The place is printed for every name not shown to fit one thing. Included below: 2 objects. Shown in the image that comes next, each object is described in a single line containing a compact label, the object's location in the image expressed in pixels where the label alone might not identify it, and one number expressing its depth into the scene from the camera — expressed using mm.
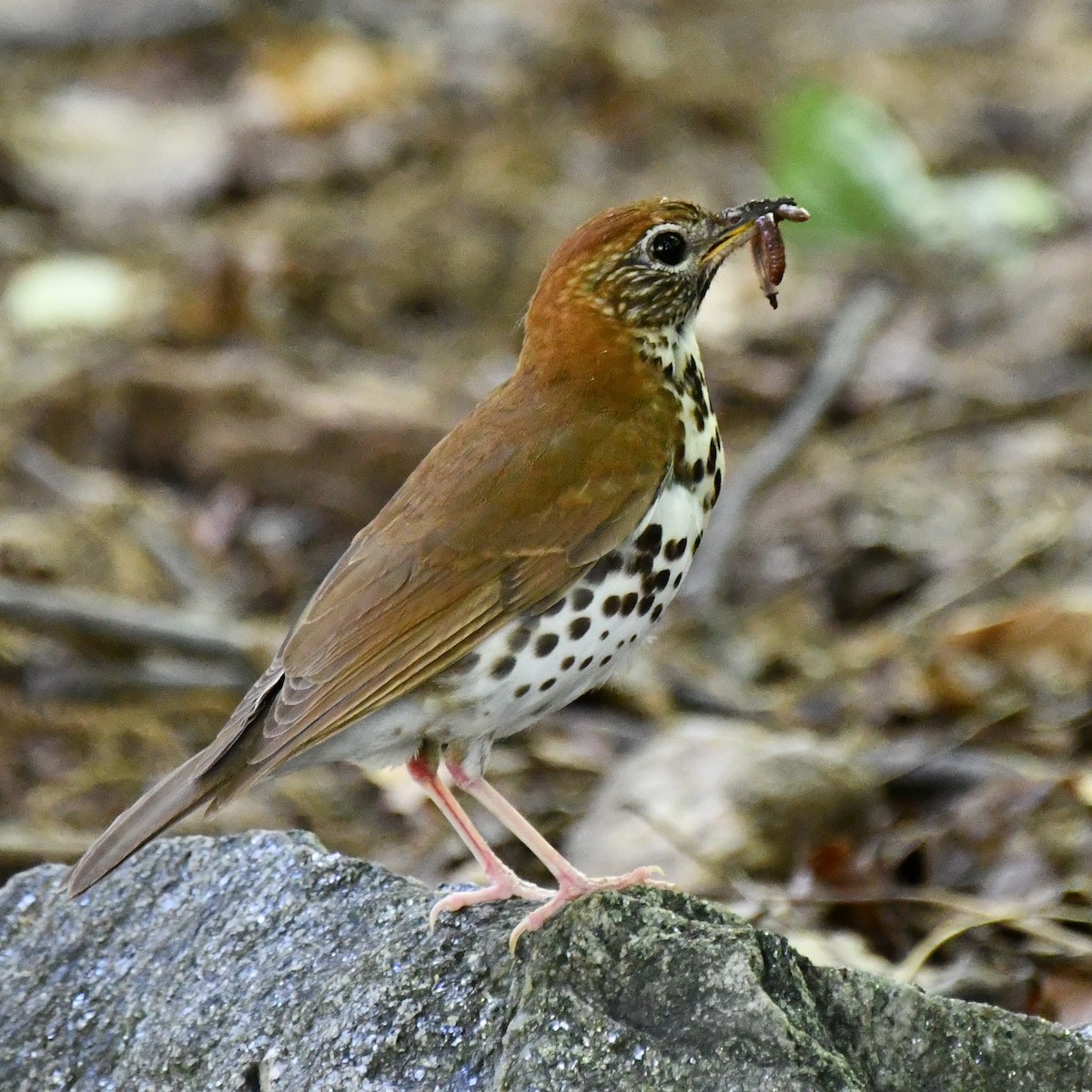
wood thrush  7441
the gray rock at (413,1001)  6152
